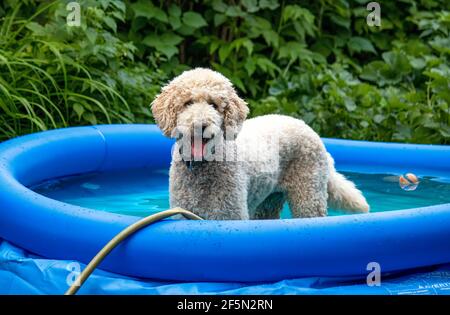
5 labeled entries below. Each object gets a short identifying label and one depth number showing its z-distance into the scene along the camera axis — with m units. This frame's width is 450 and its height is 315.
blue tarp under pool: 6.49
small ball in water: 9.23
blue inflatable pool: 6.45
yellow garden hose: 6.23
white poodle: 6.61
